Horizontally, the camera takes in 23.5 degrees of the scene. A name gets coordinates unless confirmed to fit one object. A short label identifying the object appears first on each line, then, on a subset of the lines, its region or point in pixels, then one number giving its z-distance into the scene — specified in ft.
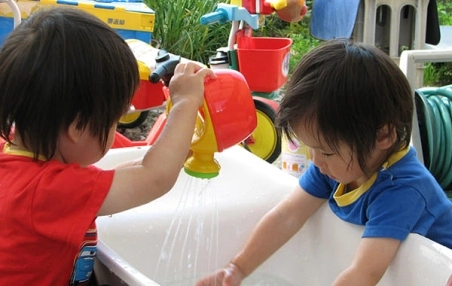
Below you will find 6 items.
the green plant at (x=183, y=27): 11.87
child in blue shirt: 4.38
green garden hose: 6.43
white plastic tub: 5.15
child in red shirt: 4.11
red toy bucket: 7.60
